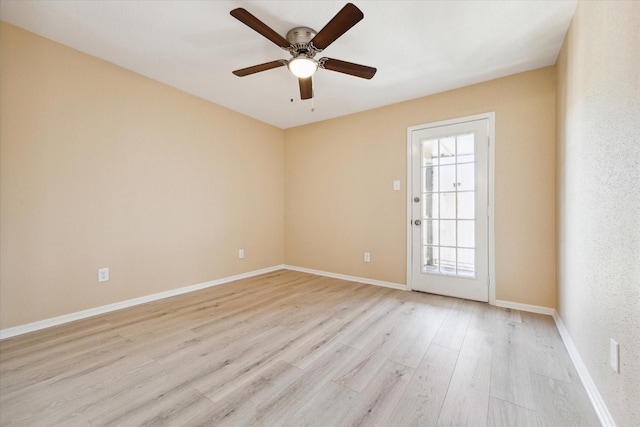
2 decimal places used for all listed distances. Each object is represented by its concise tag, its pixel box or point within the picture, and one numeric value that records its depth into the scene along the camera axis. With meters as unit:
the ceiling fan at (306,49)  1.67
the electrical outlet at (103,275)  2.50
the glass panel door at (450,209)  2.84
